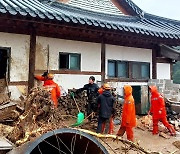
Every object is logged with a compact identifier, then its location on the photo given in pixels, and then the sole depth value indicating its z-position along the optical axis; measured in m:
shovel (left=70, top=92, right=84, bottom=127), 6.02
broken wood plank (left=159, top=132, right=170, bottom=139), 6.31
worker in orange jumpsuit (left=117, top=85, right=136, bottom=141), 5.72
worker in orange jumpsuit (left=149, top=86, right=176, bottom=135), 6.26
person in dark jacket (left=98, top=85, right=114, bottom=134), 5.89
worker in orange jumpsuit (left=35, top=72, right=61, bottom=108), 5.84
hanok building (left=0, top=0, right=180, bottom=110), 6.18
